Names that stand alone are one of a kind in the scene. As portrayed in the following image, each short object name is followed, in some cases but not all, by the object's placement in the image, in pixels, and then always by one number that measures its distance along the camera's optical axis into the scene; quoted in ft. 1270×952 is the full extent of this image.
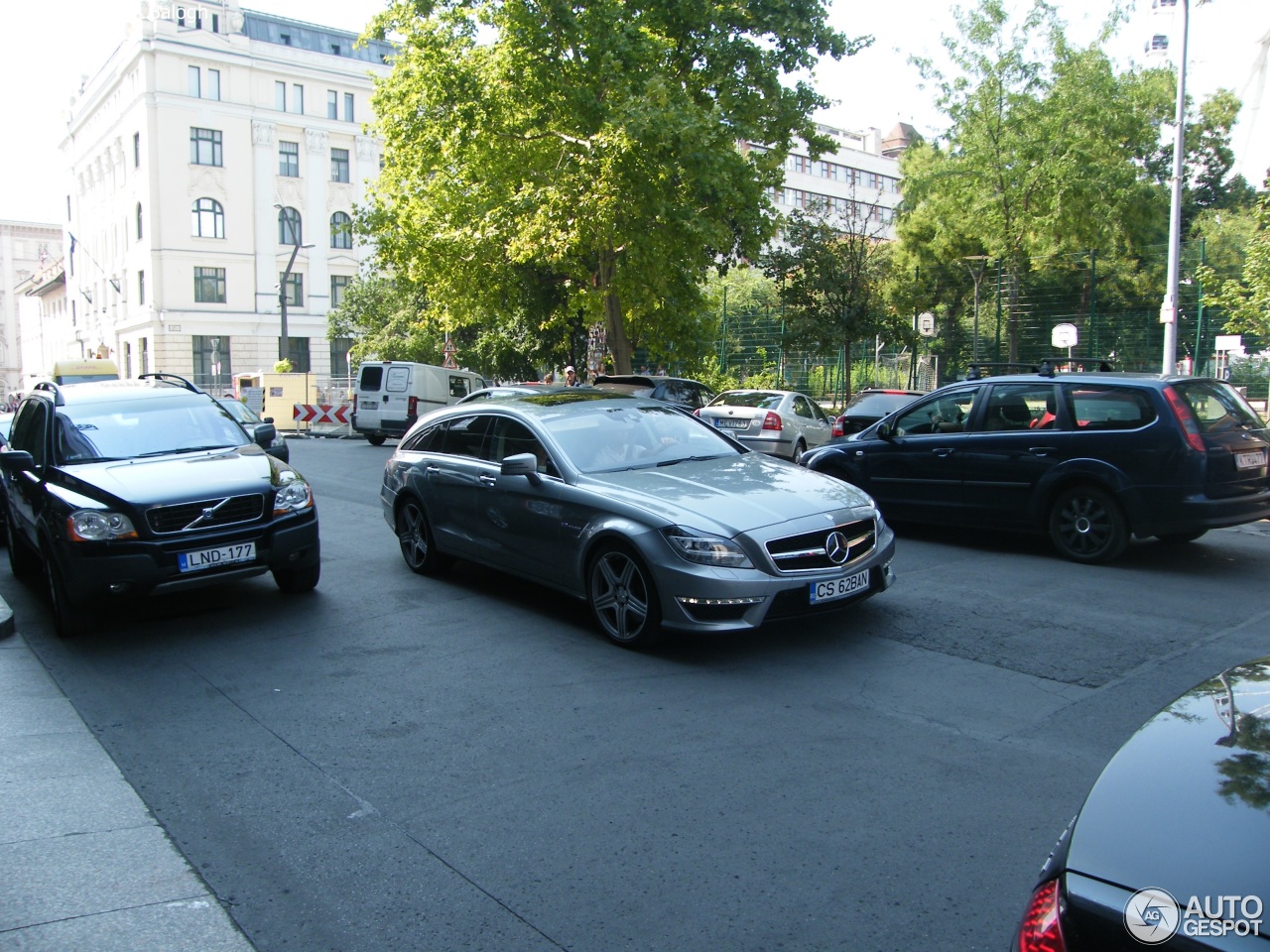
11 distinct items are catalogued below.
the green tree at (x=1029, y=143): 88.43
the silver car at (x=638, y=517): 20.24
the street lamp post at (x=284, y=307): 127.42
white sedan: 62.03
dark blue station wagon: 28.48
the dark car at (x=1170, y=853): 5.86
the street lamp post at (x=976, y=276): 91.46
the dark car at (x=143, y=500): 22.33
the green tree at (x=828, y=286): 85.92
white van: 87.45
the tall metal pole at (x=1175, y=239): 65.31
